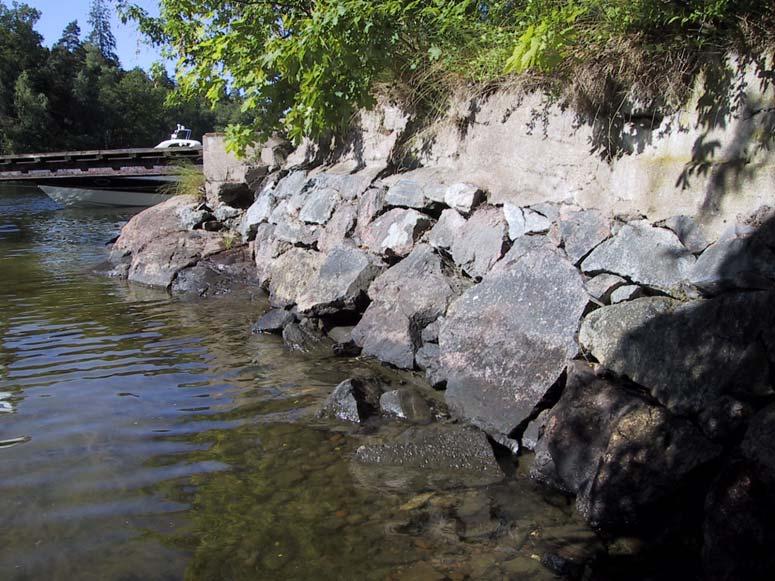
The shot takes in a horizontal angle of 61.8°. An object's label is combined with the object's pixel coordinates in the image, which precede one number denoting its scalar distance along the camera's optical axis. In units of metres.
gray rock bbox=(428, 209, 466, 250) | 5.88
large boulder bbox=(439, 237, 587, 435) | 4.24
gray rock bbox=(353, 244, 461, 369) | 5.41
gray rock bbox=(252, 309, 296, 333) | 6.62
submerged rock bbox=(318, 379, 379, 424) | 4.53
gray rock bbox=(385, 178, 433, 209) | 6.39
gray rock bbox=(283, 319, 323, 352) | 6.21
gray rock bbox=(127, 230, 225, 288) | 9.21
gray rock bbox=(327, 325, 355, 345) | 6.15
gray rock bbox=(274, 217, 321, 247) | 7.76
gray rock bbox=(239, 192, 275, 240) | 9.02
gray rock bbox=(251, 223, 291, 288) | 8.17
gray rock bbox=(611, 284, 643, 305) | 4.07
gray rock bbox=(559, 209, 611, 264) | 4.53
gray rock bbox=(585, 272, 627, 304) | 4.22
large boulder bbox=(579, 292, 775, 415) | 3.27
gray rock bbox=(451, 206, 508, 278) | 5.32
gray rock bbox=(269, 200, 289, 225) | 8.46
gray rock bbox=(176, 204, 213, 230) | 10.09
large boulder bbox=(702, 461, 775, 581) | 2.72
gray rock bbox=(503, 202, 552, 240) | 5.07
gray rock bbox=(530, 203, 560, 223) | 5.00
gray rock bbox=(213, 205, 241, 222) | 10.23
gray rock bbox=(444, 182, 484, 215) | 5.77
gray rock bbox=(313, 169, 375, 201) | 7.32
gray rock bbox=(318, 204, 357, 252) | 7.17
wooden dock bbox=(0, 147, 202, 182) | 18.61
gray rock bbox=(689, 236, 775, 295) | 3.45
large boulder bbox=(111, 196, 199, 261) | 10.29
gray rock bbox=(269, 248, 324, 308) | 7.17
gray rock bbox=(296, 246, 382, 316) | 6.36
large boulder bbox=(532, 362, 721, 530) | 3.21
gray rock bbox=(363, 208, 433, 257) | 6.29
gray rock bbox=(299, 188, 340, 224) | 7.63
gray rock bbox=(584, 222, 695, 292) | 3.96
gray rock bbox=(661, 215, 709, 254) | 3.99
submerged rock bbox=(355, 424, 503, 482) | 3.88
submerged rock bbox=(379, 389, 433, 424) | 4.56
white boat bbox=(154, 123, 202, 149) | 44.81
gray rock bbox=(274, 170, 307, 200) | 8.59
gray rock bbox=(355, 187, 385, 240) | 6.93
